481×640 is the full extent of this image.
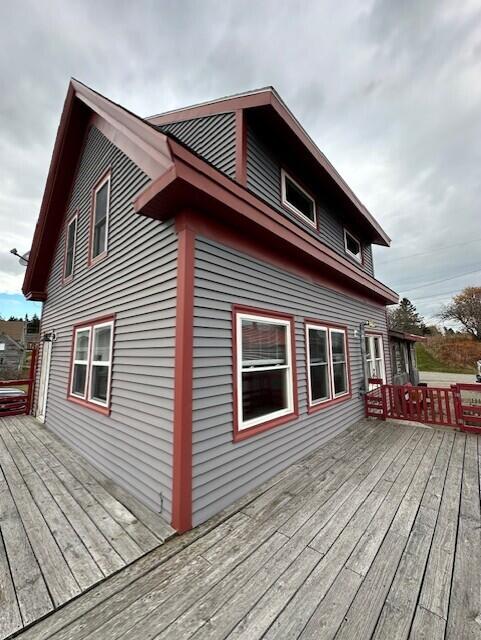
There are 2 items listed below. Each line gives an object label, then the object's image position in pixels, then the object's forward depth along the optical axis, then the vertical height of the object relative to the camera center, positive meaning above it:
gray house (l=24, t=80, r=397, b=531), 2.65 +0.81
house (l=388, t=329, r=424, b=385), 10.47 -0.09
